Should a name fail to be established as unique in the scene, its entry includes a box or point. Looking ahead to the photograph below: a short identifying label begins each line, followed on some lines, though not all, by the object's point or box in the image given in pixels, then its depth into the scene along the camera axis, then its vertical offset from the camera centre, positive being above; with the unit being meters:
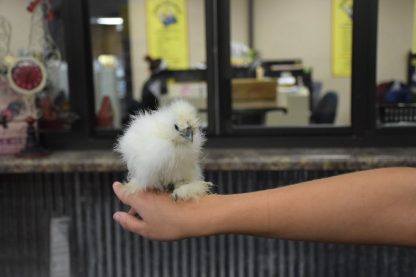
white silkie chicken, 0.78 -0.13
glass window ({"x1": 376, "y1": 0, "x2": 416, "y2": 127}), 1.89 +0.07
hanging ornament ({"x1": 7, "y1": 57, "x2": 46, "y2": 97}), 1.83 +0.00
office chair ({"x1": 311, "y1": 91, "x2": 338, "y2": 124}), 2.78 -0.27
